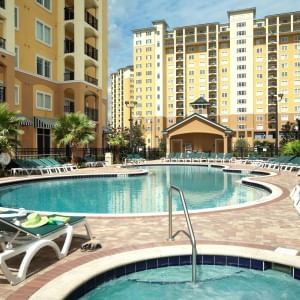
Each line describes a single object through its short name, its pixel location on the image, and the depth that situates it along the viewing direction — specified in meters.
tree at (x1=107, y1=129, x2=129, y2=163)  33.38
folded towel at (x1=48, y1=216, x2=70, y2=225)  6.25
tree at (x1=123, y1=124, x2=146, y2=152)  73.91
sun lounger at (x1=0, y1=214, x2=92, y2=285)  4.84
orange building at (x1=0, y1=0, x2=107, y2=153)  26.39
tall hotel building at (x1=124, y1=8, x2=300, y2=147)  90.62
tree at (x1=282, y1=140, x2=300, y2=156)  27.32
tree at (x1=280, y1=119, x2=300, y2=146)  59.01
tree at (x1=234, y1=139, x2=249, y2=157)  41.45
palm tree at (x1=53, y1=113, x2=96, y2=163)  27.27
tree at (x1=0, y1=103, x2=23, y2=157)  20.27
